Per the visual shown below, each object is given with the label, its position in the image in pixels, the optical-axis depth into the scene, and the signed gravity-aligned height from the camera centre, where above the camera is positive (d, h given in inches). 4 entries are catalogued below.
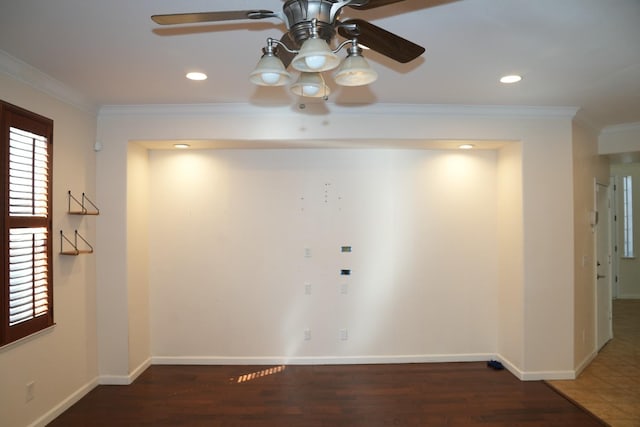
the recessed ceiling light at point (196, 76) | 113.3 +41.3
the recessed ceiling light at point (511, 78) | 115.3 +40.2
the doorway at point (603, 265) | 177.5 -23.5
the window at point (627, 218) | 284.5 -3.5
